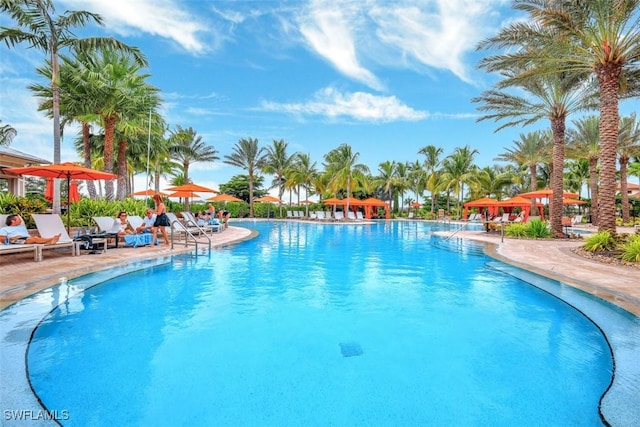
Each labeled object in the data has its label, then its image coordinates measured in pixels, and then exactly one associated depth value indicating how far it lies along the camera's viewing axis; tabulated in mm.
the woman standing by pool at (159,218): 10711
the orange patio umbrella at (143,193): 25812
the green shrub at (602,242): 9836
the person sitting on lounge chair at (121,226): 10148
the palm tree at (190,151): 31225
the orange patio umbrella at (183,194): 22253
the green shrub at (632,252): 8203
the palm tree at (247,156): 38156
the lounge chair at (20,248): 6843
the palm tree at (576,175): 37772
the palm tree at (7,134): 21391
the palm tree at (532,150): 25219
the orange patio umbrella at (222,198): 27353
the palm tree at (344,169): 31391
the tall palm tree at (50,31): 10109
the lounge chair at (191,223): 13194
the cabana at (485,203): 24330
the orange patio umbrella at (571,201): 24853
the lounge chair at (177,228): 10648
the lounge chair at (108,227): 9822
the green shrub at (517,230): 15669
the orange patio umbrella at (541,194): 17761
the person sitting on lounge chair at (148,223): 11137
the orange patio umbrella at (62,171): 9055
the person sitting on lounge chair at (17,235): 7773
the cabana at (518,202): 21467
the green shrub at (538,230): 15133
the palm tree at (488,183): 36156
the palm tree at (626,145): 22328
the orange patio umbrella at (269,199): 34125
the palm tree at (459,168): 35562
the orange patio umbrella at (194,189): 17016
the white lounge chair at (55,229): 8234
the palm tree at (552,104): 14049
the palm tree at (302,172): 36156
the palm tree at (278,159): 37875
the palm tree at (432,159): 38375
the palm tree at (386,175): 42375
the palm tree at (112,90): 14140
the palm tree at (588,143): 22609
